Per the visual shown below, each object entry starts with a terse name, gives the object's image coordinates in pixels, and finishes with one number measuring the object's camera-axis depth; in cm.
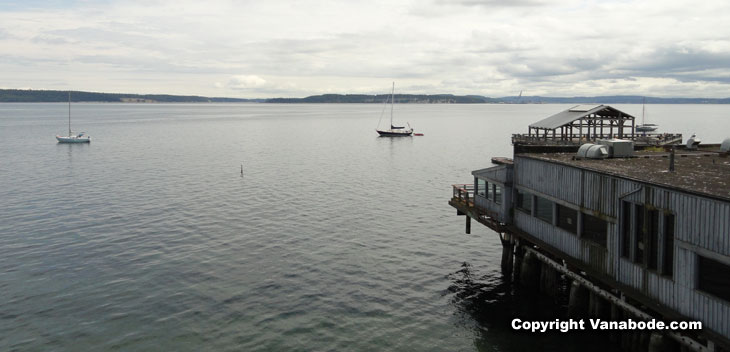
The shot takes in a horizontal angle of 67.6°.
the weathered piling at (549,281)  2870
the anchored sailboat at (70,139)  12662
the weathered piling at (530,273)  3069
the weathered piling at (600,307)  2417
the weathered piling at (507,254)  3344
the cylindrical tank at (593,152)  3058
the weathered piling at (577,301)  2578
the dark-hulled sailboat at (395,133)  16125
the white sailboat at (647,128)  15409
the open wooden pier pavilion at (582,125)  5622
